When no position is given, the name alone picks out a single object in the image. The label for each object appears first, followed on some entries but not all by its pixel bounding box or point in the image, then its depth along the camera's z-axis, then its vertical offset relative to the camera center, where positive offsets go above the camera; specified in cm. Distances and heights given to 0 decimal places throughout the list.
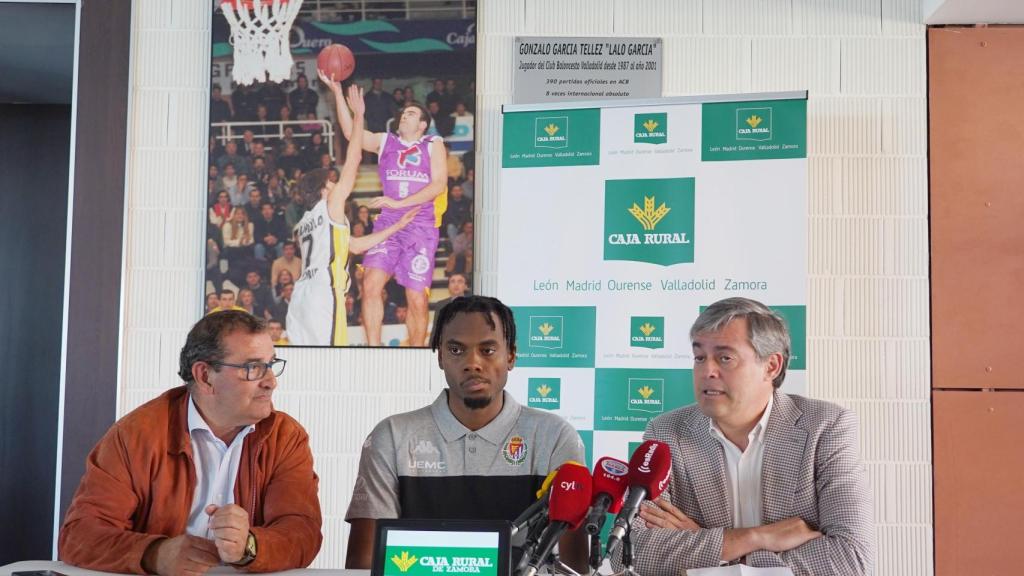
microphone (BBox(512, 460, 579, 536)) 169 -30
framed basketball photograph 419 +66
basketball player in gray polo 244 -29
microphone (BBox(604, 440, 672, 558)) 169 -24
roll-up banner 375 +33
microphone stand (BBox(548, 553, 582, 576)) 174 -42
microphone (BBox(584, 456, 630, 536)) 167 -26
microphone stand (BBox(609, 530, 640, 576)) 161 -35
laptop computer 180 -39
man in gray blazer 236 -33
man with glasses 222 -34
